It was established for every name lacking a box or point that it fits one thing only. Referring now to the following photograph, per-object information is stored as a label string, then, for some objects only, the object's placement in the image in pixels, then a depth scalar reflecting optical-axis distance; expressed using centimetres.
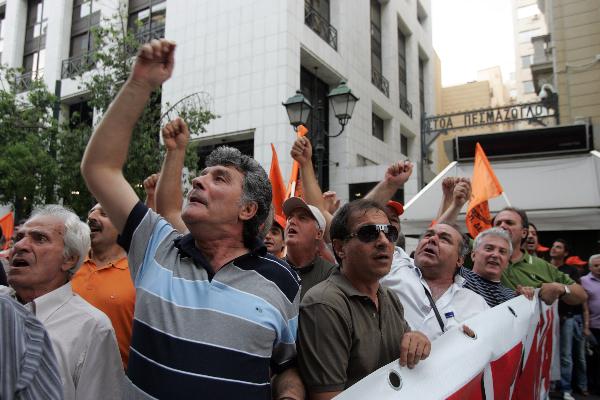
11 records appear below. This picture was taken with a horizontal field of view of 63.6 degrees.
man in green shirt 436
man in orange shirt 256
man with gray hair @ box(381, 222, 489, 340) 272
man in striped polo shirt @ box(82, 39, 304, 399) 154
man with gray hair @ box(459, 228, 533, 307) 360
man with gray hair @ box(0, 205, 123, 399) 198
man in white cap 314
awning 793
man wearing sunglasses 180
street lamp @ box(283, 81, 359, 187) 764
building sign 1547
